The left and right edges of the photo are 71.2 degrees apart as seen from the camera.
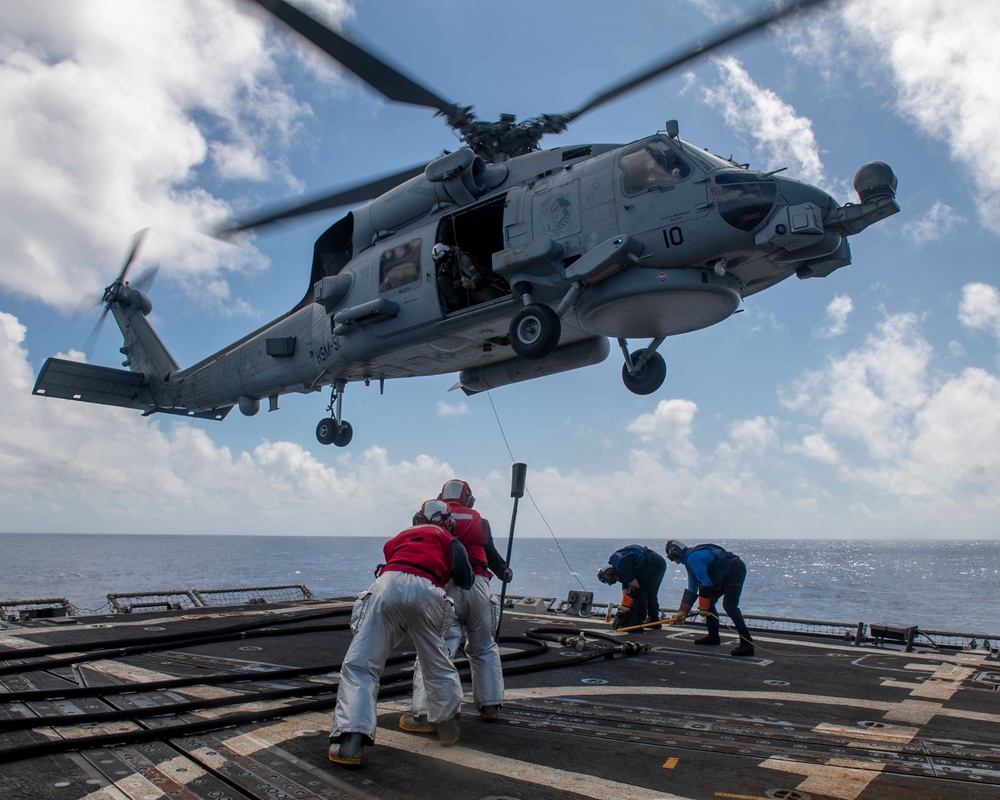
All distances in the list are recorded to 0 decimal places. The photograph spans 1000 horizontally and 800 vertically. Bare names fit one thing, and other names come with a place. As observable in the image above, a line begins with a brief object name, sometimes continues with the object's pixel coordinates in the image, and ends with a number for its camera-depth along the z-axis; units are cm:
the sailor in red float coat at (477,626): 523
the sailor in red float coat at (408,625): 447
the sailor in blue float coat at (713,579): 954
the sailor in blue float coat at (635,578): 1098
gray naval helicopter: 996
